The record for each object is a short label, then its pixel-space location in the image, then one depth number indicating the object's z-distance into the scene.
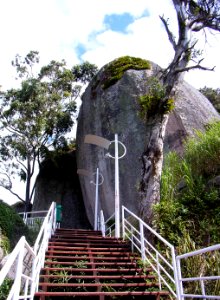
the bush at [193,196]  6.35
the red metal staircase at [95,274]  4.79
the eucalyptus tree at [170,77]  7.36
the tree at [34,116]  19.00
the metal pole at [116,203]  7.96
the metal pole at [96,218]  12.23
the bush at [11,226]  9.05
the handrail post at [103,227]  9.05
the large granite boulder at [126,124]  12.49
